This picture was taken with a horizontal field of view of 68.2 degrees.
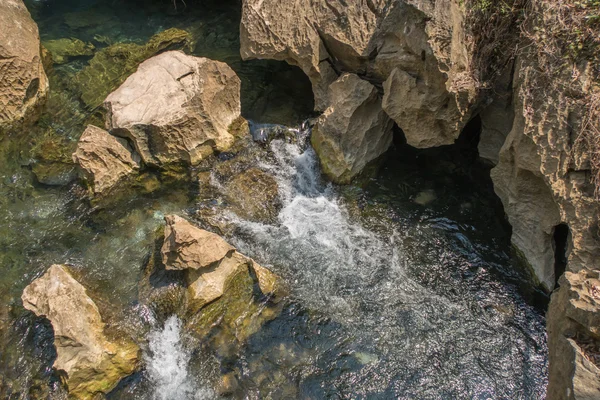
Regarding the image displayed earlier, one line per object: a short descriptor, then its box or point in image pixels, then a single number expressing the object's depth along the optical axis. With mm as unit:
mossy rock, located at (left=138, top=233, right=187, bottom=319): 6488
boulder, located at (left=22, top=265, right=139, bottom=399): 5688
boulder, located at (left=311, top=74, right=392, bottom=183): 7828
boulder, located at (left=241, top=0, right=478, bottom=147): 6535
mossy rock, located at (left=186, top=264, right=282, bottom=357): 6250
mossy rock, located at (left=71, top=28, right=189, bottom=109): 9797
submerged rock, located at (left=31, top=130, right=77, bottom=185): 8172
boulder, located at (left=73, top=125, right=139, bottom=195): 7684
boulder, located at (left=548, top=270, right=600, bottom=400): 4359
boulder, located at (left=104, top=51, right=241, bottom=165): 7836
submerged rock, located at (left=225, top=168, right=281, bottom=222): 7793
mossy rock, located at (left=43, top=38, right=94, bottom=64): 10688
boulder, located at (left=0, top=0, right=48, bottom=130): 8836
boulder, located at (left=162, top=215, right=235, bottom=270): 6309
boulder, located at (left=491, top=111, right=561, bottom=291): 6352
